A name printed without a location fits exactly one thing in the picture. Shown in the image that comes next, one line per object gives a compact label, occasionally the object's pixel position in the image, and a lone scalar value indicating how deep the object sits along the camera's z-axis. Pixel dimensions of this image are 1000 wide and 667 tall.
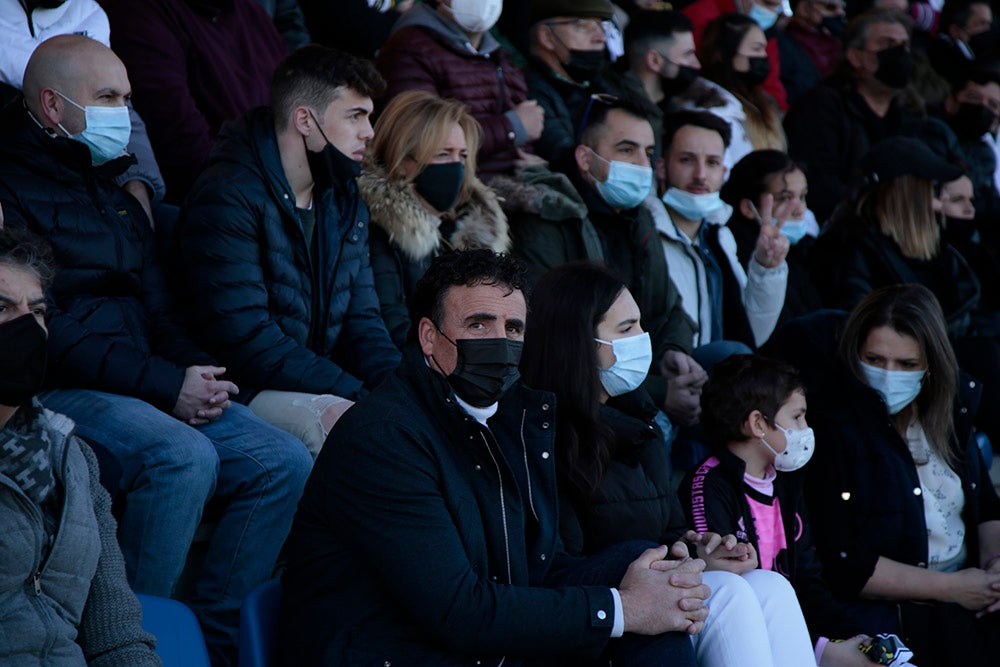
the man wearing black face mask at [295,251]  8.12
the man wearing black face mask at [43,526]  4.98
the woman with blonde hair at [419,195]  9.54
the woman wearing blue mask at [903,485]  9.26
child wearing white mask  8.40
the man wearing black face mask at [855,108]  15.90
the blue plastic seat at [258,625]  5.74
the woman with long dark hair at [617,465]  6.72
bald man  6.91
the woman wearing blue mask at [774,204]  12.87
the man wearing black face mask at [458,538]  5.74
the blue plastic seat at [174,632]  5.65
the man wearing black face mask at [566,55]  13.06
